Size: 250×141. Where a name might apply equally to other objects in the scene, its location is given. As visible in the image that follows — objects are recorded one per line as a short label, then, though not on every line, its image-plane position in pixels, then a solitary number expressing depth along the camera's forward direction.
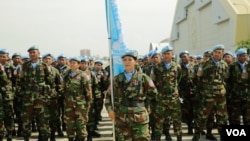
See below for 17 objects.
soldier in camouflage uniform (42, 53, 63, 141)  7.80
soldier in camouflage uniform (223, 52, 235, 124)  8.33
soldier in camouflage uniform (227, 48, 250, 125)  8.03
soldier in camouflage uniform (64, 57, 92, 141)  7.44
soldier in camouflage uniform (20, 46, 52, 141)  7.45
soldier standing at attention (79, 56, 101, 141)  8.12
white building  25.66
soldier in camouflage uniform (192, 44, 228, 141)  7.73
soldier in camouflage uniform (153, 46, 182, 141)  7.55
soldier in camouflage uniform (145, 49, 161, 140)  7.81
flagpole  5.71
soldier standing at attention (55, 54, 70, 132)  9.03
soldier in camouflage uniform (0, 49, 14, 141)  7.75
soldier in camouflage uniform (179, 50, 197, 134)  9.13
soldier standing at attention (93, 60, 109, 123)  9.64
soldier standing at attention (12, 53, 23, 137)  9.04
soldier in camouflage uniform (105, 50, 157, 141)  5.42
